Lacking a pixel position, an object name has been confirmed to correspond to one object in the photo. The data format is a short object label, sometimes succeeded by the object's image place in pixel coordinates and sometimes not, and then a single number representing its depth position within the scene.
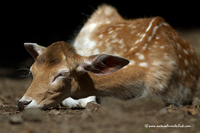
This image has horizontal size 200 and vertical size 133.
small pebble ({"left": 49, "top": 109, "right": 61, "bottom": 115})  7.28
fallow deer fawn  7.41
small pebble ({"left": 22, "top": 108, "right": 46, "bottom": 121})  6.05
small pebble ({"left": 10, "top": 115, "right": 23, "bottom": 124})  5.80
